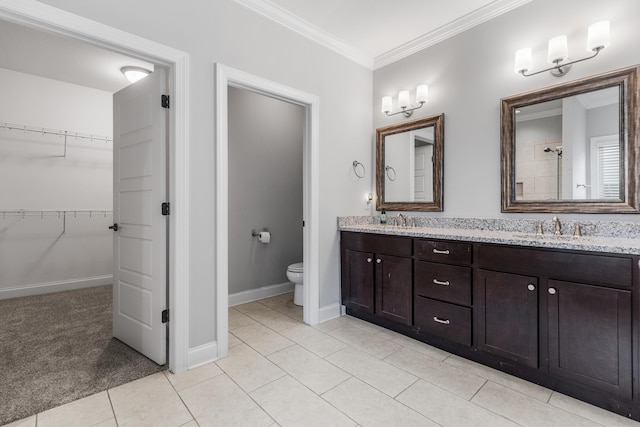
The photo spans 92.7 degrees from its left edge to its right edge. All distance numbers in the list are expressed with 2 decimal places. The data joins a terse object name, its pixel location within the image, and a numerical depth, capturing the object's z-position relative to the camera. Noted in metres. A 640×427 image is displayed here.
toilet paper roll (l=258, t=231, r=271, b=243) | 3.61
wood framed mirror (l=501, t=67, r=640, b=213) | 1.94
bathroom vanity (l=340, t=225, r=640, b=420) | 1.58
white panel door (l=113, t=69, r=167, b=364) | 2.06
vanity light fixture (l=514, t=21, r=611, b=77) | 1.92
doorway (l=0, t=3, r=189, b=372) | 1.98
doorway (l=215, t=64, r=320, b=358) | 2.19
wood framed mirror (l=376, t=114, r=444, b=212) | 2.87
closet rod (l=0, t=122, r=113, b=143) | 3.56
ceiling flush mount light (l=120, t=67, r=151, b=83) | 3.42
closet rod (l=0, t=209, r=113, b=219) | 3.61
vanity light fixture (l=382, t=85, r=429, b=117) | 2.87
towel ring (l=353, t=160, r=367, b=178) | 3.22
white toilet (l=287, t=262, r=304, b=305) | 3.26
